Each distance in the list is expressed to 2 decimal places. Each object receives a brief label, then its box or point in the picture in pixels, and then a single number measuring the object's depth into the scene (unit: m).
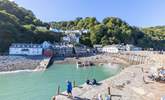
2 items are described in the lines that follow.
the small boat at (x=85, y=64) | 22.91
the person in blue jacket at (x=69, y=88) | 7.48
